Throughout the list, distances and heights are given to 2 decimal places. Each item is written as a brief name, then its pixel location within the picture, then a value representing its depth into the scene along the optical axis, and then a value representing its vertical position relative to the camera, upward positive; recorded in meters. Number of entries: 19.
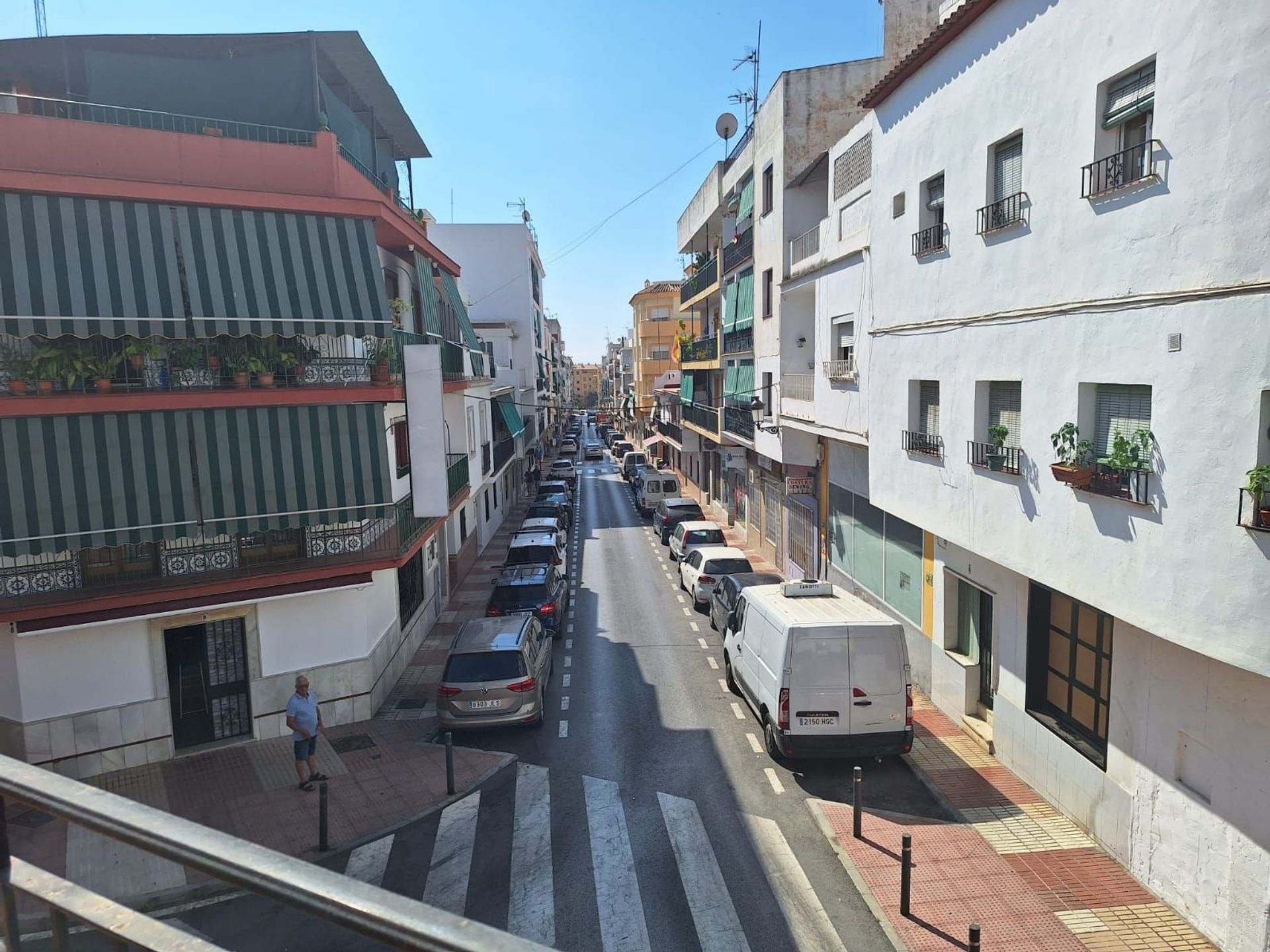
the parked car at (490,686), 13.66 -4.99
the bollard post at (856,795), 10.13 -5.21
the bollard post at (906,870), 8.69 -5.18
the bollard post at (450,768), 12.06 -5.55
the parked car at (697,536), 26.61 -5.22
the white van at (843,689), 11.76 -4.48
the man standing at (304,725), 12.03 -4.88
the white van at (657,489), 40.38 -5.60
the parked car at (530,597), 19.08 -5.06
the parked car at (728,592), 18.89 -5.09
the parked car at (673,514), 32.31 -5.46
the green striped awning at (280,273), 13.17 +1.78
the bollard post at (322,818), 10.41 -5.36
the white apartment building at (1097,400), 7.41 -0.45
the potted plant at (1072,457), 9.22 -1.09
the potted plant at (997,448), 11.20 -1.15
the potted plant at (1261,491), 6.95 -1.12
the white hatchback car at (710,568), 22.17 -5.21
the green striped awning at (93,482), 12.02 -1.38
